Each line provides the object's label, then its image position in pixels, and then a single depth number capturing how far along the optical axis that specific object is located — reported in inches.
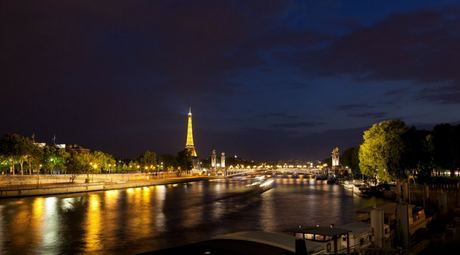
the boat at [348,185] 2643.7
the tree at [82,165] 2687.0
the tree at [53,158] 2746.1
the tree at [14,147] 2346.2
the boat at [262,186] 2819.9
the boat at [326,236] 511.6
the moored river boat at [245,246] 419.5
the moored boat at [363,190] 2078.2
